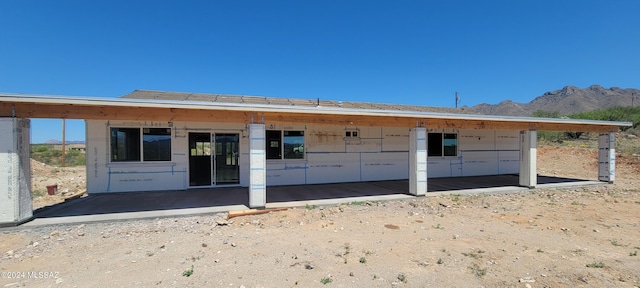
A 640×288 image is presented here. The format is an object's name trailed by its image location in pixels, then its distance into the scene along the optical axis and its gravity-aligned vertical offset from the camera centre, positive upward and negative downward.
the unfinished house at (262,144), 5.81 -0.13
